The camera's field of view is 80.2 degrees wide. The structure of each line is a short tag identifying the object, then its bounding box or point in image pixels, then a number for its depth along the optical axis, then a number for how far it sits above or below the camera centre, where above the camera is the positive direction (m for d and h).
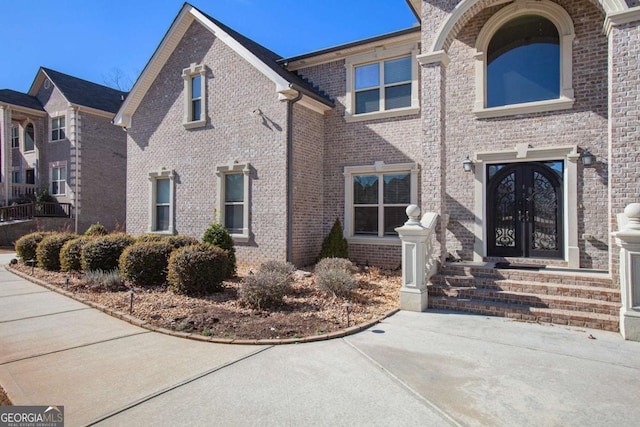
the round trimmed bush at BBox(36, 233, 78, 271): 10.41 -0.99
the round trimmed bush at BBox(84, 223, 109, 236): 13.15 -0.50
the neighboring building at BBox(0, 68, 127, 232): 20.02 +3.79
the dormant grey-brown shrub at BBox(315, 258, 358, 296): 7.13 -1.23
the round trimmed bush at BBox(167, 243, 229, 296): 7.27 -1.03
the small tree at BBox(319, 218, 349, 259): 10.66 -0.80
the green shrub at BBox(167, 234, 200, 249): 8.93 -0.59
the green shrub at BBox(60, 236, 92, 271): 9.77 -0.99
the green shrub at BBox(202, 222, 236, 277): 9.73 -0.54
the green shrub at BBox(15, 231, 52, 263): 11.35 -0.87
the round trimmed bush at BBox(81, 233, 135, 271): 9.06 -0.89
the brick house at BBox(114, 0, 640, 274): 8.03 +2.15
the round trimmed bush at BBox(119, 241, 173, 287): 8.18 -1.02
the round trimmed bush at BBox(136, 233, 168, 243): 9.30 -0.56
